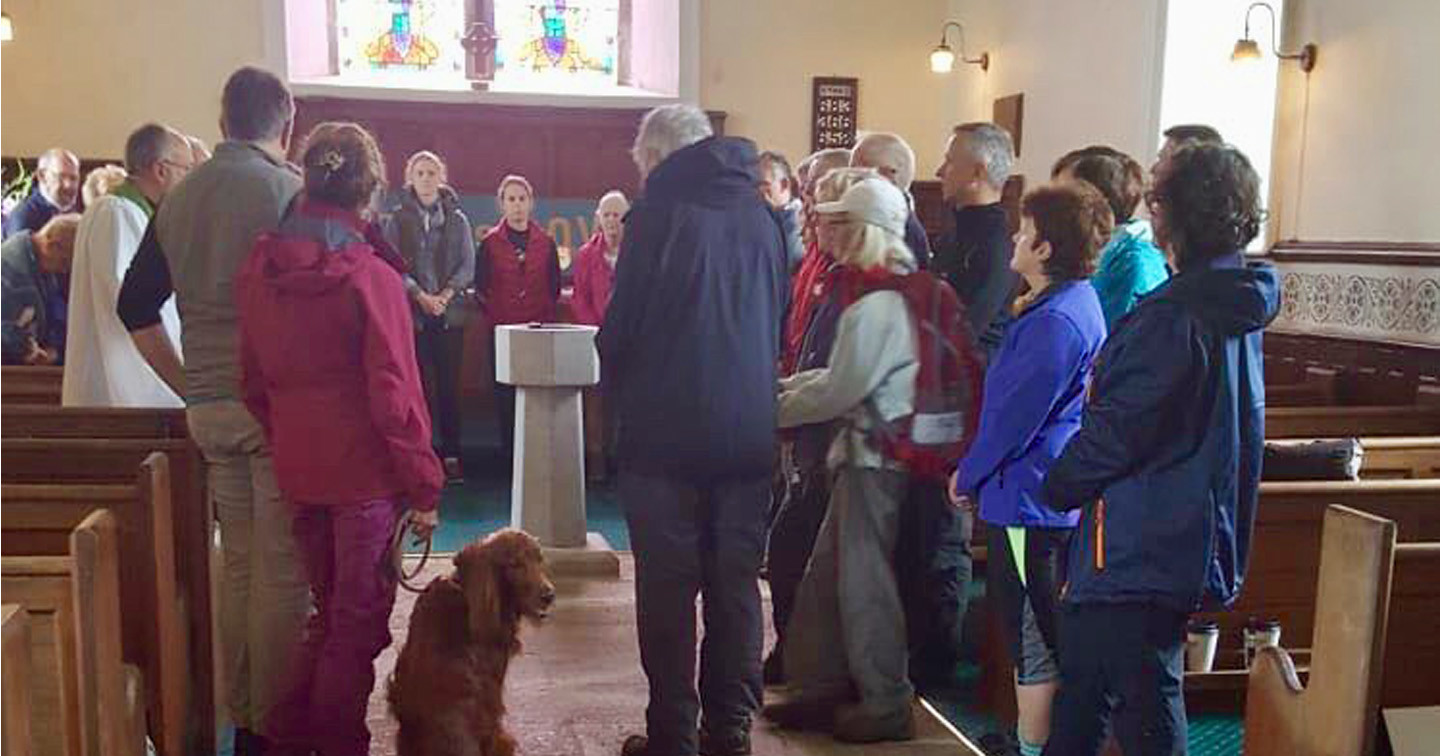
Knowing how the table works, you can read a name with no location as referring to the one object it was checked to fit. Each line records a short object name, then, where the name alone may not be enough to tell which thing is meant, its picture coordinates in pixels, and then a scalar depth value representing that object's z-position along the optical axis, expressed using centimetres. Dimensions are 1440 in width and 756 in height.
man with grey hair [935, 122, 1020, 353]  323
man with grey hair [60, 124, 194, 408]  314
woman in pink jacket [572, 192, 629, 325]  583
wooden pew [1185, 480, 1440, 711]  285
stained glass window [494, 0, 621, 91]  912
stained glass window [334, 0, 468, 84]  899
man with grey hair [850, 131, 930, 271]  353
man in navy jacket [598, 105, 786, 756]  248
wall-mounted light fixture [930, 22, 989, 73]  869
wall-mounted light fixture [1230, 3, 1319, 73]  558
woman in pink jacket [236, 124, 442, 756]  241
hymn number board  905
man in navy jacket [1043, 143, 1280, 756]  198
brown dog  240
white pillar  434
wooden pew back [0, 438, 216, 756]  271
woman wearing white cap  269
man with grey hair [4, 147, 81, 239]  524
